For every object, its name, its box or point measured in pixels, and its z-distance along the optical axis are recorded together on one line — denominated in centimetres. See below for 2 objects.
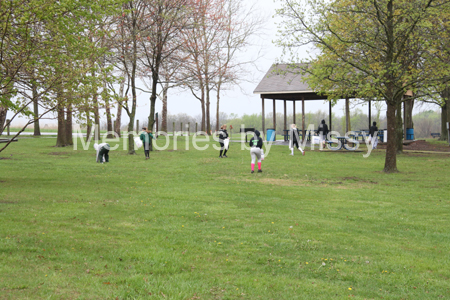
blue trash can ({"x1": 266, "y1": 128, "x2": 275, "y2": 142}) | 3300
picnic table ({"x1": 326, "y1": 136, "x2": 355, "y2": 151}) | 2594
